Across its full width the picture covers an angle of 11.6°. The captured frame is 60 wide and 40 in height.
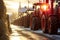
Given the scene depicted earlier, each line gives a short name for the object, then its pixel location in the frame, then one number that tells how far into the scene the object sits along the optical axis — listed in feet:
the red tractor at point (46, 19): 80.07
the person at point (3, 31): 35.76
